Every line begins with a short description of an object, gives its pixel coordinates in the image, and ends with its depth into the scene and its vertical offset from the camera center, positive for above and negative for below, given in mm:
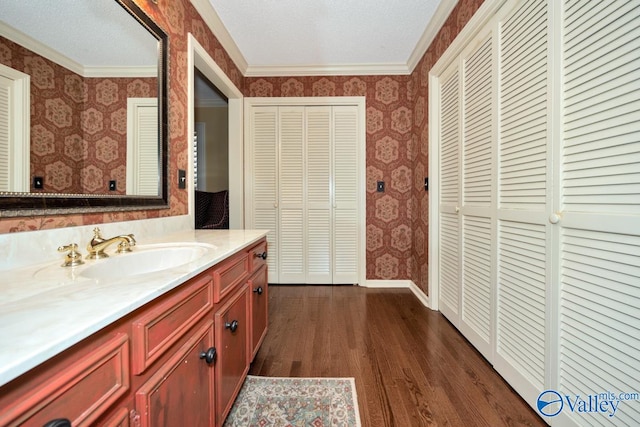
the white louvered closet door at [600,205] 870 +21
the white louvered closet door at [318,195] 3109 +154
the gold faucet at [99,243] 964 -135
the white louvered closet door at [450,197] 2090 +104
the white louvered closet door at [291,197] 3115 +135
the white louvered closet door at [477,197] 1658 +90
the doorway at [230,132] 1890 +795
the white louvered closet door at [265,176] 3129 +379
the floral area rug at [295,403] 1236 -970
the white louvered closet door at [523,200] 1221 +52
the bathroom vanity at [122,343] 402 -278
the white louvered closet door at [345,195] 3104 +162
